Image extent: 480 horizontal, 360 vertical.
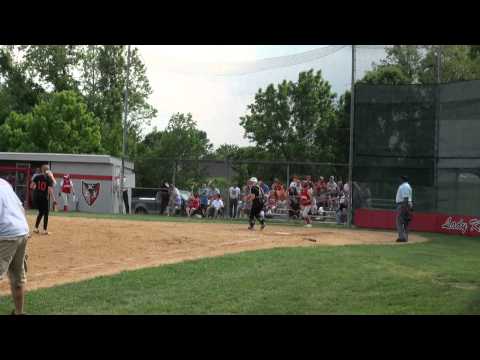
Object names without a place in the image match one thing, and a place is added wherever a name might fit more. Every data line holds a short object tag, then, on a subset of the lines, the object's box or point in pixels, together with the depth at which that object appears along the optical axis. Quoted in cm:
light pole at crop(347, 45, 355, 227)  2548
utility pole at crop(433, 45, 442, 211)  2444
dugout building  3297
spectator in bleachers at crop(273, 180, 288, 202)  2852
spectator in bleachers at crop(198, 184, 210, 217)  3066
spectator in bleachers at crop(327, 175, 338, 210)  2816
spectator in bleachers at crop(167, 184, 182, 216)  3105
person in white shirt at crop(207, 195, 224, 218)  2992
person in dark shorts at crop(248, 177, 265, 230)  2080
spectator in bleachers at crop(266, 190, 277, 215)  2852
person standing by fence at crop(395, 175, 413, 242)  1905
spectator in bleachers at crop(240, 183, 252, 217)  2939
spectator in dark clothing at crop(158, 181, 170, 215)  3145
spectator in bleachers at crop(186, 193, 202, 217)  3050
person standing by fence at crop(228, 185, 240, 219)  2981
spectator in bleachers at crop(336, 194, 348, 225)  2682
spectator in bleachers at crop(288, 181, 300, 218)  2784
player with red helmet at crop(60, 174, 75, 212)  3019
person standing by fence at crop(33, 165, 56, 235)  1742
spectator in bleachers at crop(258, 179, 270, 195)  2924
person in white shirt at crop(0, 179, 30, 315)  756
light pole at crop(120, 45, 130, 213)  3118
